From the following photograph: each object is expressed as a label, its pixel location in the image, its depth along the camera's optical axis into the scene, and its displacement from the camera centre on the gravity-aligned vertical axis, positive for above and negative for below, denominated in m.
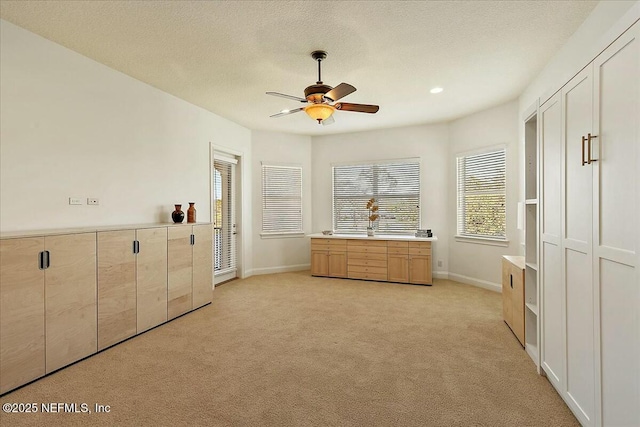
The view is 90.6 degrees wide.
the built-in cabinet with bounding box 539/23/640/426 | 1.47 -0.15
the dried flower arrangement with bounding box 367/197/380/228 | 6.20 +0.04
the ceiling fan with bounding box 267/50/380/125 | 2.98 +1.12
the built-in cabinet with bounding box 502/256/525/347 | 3.06 -0.86
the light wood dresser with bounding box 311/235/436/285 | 5.53 -0.85
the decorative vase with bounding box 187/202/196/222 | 4.46 +0.00
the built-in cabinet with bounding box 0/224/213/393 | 2.34 -0.71
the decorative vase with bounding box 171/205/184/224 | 4.21 -0.03
